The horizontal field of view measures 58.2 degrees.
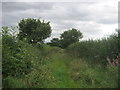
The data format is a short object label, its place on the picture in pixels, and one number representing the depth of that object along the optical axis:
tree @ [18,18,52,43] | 12.77
